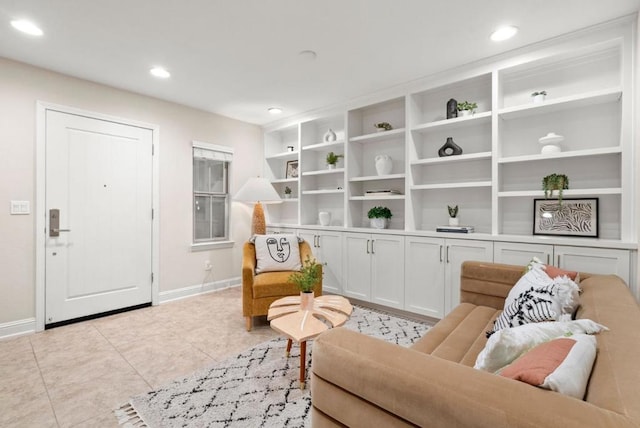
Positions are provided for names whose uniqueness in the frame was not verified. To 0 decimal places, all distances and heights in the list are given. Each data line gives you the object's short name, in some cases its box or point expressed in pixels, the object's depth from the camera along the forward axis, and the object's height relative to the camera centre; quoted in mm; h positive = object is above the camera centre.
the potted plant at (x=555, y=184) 2590 +243
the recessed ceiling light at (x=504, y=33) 2402 +1413
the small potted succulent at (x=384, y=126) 3793 +1045
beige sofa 687 -452
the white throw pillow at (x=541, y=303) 1501 -449
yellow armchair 3014 -770
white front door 3150 -49
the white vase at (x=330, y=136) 4281 +1039
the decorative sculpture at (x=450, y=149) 3242 +665
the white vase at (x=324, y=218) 4363 -81
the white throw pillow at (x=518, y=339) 1055 -432
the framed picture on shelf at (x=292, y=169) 4949 +682
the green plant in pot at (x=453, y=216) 3209 -35
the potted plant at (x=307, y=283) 2371 -551
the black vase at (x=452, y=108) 3186 +1066
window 4391 +274
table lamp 3952 +239
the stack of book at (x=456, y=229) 3035 -159
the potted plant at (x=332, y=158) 4258 +735
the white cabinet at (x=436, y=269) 2953 -571
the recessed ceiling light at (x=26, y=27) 2330 +1404
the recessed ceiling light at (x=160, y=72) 3105 +1411
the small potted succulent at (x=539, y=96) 2698 +1007
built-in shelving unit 2502 +716
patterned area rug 1751 -1155
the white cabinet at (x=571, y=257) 2271 -346
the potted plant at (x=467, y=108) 3072 +1037
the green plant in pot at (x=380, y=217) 3707 -55
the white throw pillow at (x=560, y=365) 774 -409
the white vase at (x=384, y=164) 3734 +575
